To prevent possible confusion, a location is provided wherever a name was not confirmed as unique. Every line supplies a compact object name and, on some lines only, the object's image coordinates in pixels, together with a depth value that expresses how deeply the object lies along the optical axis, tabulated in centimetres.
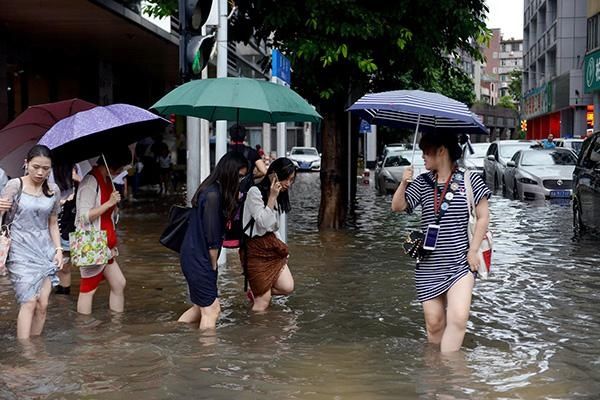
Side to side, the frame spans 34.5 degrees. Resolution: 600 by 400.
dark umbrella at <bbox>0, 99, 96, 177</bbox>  921
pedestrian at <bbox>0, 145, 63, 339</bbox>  709
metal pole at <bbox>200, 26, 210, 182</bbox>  1287
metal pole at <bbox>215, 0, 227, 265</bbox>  1160
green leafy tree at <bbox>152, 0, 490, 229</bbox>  1520
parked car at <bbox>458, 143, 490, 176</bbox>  3409
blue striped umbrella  696
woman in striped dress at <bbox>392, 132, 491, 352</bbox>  648
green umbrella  806
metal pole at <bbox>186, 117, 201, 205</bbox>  1427
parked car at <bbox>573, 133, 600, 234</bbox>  1451
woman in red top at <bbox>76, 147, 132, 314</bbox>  792
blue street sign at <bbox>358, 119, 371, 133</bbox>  3577
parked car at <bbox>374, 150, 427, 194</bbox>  2825
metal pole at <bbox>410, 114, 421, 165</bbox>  737
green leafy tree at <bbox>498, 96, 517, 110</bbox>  14323
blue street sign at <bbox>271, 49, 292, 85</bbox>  1164
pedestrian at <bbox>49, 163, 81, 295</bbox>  1000
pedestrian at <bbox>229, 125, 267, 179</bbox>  1014
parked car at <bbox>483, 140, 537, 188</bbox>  2938
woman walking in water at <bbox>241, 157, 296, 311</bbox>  819
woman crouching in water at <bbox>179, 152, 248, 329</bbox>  743
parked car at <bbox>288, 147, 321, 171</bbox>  5228
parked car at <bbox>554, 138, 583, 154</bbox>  3163
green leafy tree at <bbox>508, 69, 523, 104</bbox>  11113
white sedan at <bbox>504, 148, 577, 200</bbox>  2347
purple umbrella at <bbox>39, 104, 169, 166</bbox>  768
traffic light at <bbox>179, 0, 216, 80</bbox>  862
